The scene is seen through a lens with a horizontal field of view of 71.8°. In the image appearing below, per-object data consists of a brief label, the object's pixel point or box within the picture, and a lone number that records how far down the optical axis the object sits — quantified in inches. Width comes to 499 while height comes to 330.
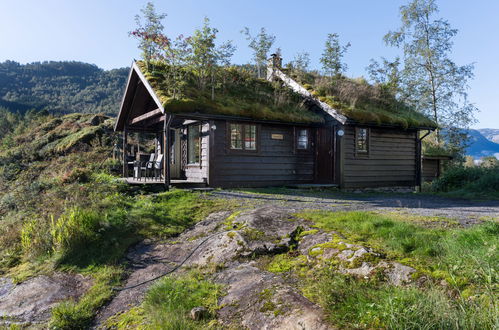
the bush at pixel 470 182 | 490.0
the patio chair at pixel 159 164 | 505.1
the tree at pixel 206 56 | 480.1
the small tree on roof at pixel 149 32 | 543.9
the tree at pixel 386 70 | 820.6
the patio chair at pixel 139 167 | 516.0
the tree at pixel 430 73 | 847.1
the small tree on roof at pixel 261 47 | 1091.3
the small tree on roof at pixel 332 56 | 688.4
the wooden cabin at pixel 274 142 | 467.5
